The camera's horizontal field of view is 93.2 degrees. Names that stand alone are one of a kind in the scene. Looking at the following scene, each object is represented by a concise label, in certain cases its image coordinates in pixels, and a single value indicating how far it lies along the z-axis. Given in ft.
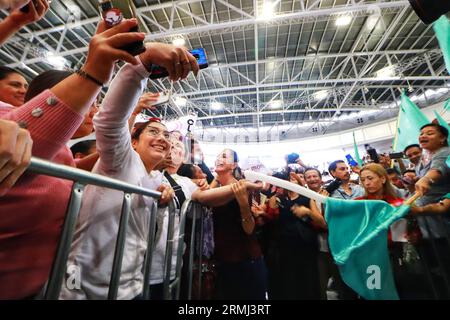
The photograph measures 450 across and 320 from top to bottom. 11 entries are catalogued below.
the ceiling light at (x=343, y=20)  19.47
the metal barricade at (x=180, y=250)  3.93
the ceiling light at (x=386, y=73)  26.59
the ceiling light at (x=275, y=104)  36.45
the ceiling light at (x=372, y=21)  20.52
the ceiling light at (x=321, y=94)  35.81
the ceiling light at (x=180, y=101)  32.76
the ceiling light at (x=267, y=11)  16.07
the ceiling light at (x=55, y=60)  20.01
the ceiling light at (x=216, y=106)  37.60
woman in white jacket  2.41
